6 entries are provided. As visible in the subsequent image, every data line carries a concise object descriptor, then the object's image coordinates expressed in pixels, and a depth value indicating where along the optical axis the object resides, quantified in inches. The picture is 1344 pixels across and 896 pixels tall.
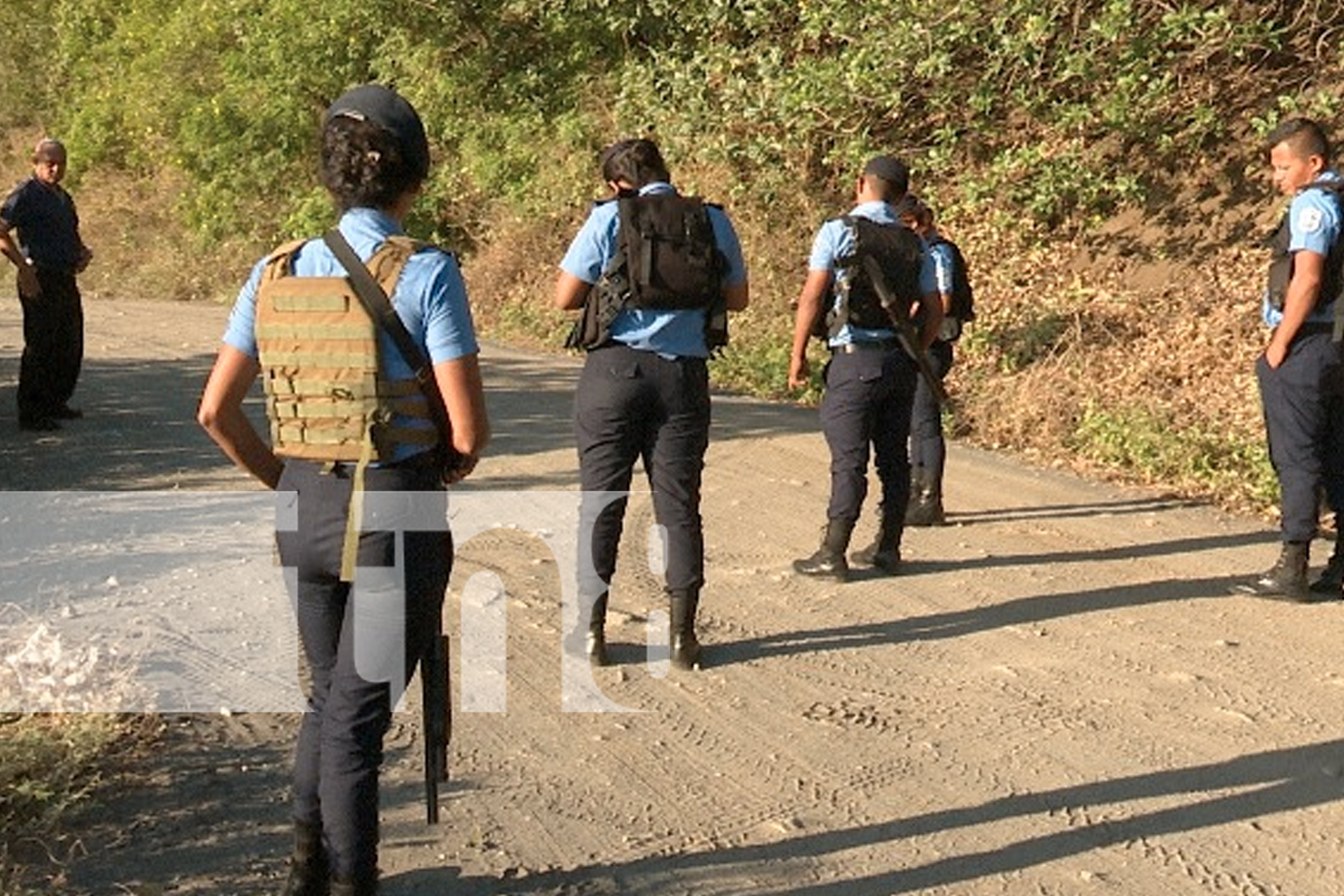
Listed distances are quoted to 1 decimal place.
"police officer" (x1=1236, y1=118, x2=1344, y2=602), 251.9
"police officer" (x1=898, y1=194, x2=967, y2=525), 324.5
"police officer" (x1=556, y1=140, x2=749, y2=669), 219.1
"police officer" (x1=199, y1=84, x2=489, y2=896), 138.9
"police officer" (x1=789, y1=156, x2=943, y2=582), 264.8
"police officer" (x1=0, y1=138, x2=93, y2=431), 384.8
